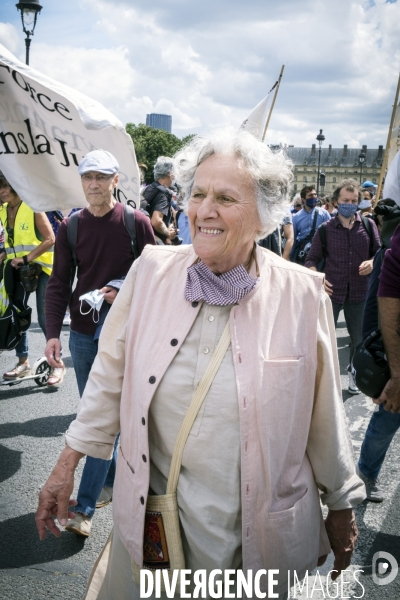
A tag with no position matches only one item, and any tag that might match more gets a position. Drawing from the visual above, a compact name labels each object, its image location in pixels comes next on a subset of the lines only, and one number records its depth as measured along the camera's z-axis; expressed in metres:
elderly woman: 1.84
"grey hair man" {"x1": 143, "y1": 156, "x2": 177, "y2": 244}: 8.22
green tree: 84.25
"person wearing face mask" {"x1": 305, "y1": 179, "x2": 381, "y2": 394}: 6.23
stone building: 135.24
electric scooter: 5.92
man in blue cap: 3.69
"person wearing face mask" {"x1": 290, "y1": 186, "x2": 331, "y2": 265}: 9.60
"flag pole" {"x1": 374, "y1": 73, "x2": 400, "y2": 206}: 4.88
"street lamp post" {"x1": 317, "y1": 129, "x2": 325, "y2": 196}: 40.88
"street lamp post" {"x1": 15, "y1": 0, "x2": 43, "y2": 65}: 9.84
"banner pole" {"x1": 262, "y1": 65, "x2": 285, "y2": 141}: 6.01
